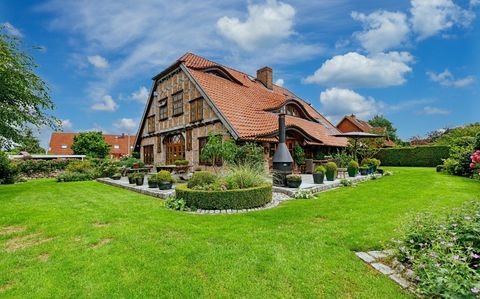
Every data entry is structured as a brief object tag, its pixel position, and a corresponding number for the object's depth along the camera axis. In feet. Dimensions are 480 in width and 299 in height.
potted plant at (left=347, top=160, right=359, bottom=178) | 46.03
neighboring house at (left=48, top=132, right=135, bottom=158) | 172.14
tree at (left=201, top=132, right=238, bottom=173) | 40.73
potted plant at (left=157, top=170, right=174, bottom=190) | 35.81
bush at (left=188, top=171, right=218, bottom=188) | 28.14
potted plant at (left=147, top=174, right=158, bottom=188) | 37.42
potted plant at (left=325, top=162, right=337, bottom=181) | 40.55
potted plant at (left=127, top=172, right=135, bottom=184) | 44.25
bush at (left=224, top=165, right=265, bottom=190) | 27.48
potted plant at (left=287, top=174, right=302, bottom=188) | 33.05
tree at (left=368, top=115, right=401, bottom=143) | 176.24
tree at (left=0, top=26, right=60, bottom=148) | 36.73
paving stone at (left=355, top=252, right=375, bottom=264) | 13.04
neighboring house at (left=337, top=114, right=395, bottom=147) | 126.62
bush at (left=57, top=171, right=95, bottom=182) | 59.77
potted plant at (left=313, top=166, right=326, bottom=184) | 36.86
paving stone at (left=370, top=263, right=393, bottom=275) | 11.84
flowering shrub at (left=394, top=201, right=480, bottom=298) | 8.92
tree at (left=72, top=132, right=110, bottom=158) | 149.18
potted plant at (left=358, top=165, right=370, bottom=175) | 49.37
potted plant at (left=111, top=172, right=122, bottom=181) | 55.11
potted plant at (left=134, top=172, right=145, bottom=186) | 42.42
